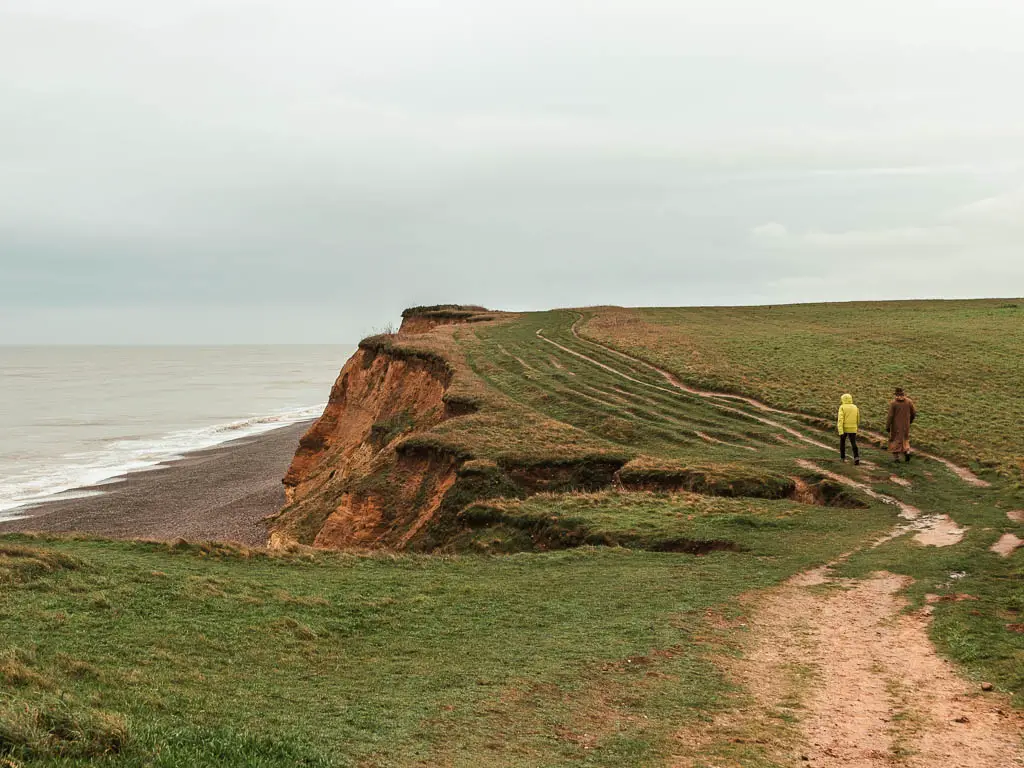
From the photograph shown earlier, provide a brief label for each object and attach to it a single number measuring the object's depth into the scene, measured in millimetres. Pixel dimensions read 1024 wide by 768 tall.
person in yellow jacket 25250
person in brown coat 25281
